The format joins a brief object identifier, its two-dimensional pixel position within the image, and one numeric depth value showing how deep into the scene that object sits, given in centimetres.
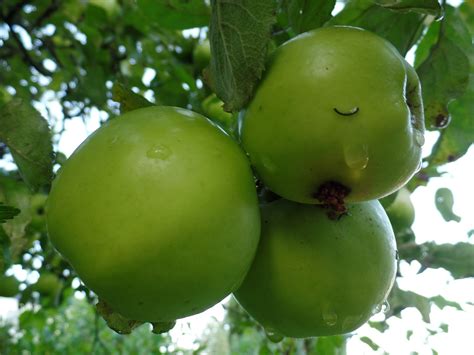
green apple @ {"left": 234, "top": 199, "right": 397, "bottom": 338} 18
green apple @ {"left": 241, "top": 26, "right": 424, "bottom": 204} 15
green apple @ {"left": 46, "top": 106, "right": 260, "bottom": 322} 14
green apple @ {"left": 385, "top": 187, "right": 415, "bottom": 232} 36
